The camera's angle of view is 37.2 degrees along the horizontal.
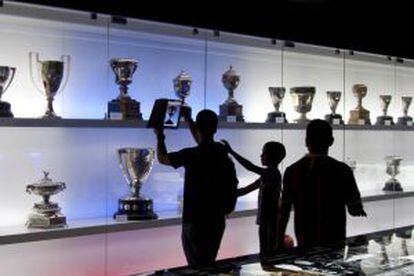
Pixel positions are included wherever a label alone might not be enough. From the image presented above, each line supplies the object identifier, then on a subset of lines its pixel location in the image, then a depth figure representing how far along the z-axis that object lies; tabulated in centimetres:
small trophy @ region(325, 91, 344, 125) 455
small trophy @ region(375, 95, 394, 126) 501
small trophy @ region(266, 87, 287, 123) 414
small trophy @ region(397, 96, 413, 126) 529
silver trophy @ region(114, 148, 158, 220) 328
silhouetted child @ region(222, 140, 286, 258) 348
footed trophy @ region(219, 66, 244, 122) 381
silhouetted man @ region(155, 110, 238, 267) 323
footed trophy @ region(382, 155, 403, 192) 535
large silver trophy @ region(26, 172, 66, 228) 295
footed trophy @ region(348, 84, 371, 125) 480
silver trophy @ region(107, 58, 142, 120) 326
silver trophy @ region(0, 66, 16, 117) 280
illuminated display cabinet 310
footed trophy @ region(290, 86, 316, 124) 447
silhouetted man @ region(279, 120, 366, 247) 302
